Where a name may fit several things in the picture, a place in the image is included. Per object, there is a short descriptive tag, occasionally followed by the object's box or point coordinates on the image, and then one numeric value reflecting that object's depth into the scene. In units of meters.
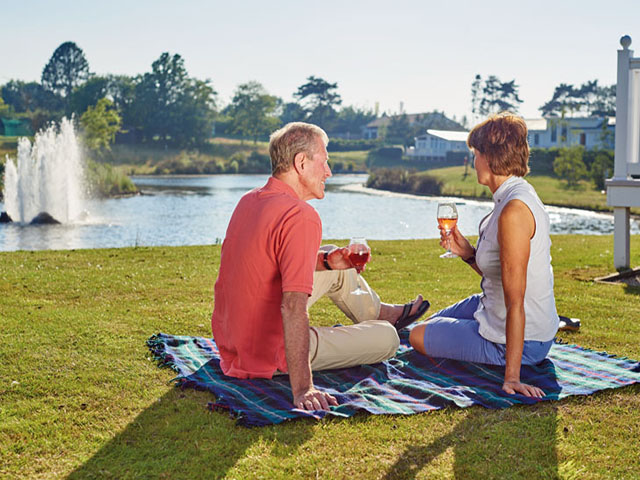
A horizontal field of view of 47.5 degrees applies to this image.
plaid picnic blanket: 3.48
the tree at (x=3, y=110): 81.25
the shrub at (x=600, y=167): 39.01
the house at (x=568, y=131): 58.56
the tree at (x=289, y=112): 95.49
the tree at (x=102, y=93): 79.44
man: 3.35
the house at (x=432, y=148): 74.75
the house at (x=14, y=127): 77.12
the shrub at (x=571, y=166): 42.06
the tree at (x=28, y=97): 85.75
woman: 3.56
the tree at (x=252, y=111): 89.38
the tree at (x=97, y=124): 52.06
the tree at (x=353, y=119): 104.00
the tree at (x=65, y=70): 90.06
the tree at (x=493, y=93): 84.25
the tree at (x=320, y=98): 94.75
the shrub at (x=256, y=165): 67.12
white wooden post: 7.82
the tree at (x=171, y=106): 77.44
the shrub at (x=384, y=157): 75.38
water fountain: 22.47
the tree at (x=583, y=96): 80.00
